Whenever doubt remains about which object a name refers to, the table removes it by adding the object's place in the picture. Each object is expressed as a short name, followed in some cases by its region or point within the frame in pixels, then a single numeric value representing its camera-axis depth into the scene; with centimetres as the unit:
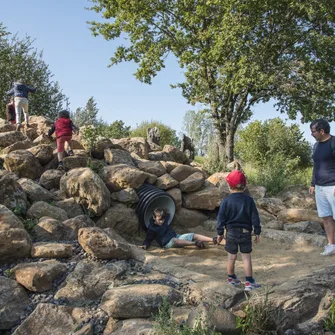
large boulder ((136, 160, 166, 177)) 861
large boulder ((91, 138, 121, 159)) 876
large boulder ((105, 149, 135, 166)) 845
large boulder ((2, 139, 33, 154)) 831
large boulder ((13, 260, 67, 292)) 429
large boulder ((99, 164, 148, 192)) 745
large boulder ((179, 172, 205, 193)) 841
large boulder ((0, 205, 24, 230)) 482
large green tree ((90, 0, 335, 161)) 1410
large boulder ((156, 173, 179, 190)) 824
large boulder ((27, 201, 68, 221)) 585
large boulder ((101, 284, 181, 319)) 378
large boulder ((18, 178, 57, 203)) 652
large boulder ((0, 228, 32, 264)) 466
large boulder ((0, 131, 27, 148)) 899
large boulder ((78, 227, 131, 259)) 481
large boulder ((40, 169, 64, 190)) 732
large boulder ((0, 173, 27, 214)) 578
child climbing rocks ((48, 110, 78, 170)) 795
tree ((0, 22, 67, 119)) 1848
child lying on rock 656
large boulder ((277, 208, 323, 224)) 827
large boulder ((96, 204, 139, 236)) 691
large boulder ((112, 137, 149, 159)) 1015
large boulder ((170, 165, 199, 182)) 886
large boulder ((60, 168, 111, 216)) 673
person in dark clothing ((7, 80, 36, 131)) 1072
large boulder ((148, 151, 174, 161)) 1029
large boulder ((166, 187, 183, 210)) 812
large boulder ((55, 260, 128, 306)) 425
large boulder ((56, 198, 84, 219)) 662
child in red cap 446
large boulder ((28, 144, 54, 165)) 802
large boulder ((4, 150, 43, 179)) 725
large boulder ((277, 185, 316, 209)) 938
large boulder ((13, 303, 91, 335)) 372
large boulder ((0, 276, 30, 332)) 401
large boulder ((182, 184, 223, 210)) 828
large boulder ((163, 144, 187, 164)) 1078
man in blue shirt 545
